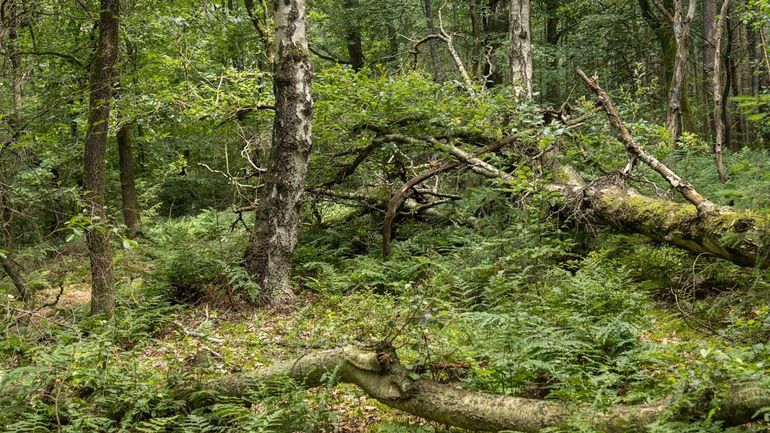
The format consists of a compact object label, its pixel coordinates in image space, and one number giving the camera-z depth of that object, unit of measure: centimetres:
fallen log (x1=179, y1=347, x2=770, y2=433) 333
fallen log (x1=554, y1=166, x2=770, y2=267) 537
